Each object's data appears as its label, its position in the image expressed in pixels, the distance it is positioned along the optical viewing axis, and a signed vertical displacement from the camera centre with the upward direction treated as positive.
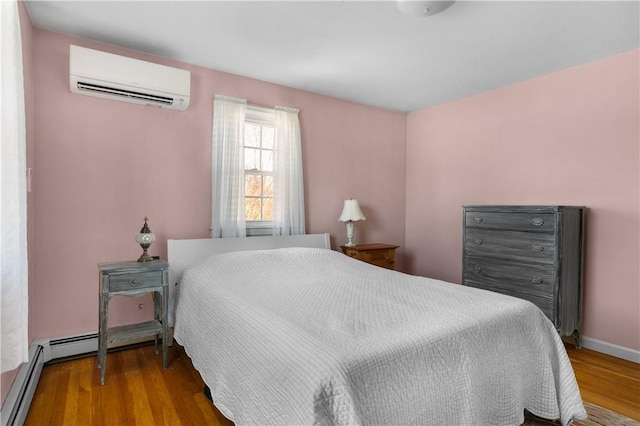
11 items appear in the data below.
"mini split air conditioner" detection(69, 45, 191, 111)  2.41 +0.90
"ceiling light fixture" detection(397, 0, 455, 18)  2.00 +1.16
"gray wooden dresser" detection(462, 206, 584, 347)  2.68 -0.39
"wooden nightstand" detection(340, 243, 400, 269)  3.51 -0.47
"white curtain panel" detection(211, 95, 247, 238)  3.05 +0.33
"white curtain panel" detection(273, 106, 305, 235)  3.36 +0.28
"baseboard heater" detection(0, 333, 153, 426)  1.71 -1.01
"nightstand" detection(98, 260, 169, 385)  2.23 -0.55
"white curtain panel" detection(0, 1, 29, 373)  1.29 +0.00
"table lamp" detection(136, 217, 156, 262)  2.50 -0.25
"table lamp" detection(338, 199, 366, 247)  3.62 -0.08
